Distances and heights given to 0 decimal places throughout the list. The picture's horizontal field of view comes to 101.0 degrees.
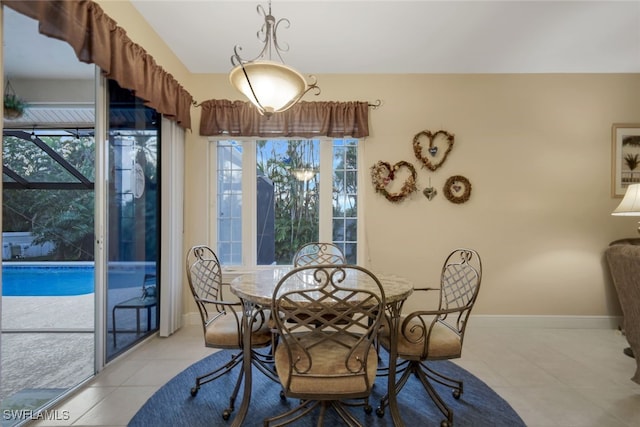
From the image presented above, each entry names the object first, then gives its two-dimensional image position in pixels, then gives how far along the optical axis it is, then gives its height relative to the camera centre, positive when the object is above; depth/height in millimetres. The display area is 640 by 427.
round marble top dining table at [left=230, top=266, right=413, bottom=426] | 1378 -513
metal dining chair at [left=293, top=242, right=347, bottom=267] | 2413 -422
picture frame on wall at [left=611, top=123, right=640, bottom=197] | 2900 +641
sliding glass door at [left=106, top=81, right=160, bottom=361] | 2062 -65
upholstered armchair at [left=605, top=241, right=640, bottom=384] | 1833 -536
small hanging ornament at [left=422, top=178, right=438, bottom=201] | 2869 +239
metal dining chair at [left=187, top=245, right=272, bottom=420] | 1564 -734
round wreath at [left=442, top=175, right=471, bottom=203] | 2875 +272
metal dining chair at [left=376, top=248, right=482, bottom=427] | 1490 -765
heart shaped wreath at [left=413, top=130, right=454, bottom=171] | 2873 +741
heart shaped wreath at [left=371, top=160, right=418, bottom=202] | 2871 +386
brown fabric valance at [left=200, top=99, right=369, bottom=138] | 2795 +998
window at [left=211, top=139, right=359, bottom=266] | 2973 +190
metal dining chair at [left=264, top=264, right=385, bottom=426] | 1171 -716
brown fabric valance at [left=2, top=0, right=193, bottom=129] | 1328 +1024
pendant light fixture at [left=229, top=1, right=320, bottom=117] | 1375 +719
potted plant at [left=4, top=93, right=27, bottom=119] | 1457 +621
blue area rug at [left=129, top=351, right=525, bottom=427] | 1518 -1192
